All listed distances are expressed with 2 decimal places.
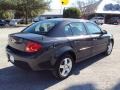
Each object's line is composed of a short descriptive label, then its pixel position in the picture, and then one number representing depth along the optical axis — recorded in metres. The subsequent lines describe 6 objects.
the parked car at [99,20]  18.30
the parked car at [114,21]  21.18
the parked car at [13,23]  15.78
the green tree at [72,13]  17.93
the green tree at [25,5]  15.85
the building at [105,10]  25.89
